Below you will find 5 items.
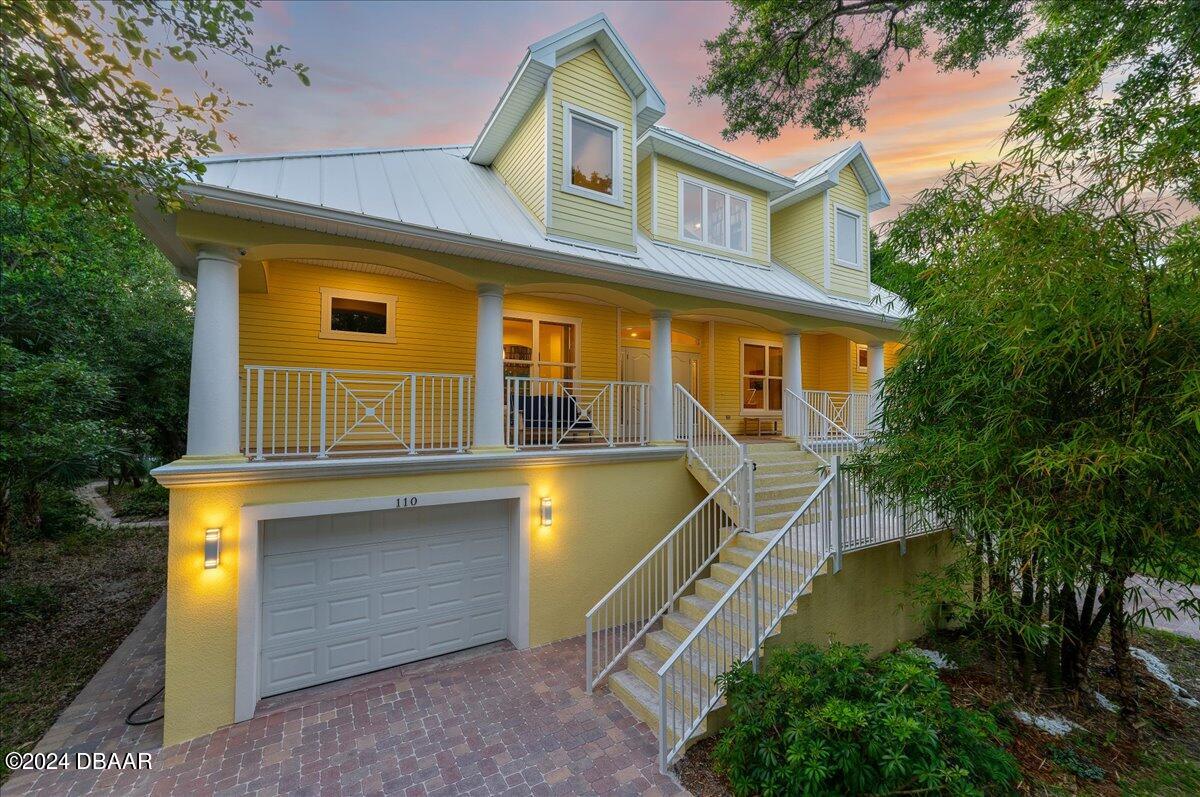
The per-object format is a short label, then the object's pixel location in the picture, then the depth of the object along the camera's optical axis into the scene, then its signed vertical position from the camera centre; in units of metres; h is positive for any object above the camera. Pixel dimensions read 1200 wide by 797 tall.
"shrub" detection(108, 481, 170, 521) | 13.86 -3.24
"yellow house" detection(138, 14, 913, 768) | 4.63 -0.03
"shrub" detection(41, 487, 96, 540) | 11.03 -2.85
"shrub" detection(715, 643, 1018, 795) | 3.18 -2.43
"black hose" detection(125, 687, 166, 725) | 4.55 -3.15
